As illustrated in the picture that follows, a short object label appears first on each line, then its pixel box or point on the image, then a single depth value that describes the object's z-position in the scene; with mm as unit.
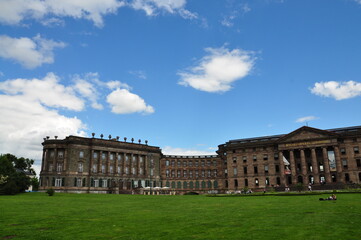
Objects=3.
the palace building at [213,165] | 74250
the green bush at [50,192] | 47969
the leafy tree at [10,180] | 51219
